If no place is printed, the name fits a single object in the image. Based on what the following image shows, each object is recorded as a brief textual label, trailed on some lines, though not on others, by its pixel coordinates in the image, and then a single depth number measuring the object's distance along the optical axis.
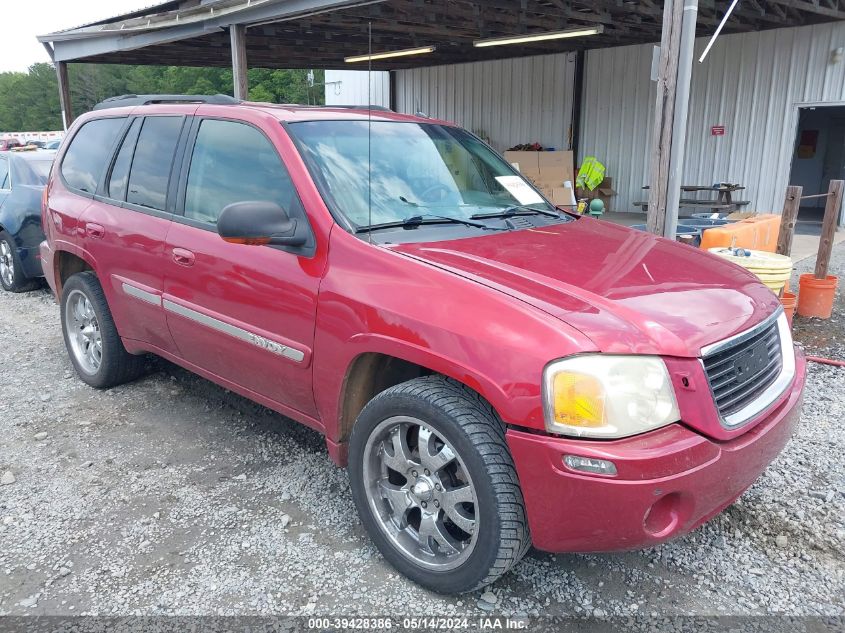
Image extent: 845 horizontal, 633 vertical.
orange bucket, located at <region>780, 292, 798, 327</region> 5.61
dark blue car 7.15
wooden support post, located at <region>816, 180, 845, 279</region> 6.39
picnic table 12.49
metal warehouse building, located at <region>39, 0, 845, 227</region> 10.86
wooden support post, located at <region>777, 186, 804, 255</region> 6.27
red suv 2.09
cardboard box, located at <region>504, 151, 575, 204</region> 15.06
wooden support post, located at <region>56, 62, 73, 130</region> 14.99
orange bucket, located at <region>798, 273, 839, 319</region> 6.18
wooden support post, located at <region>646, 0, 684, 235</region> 5.49
